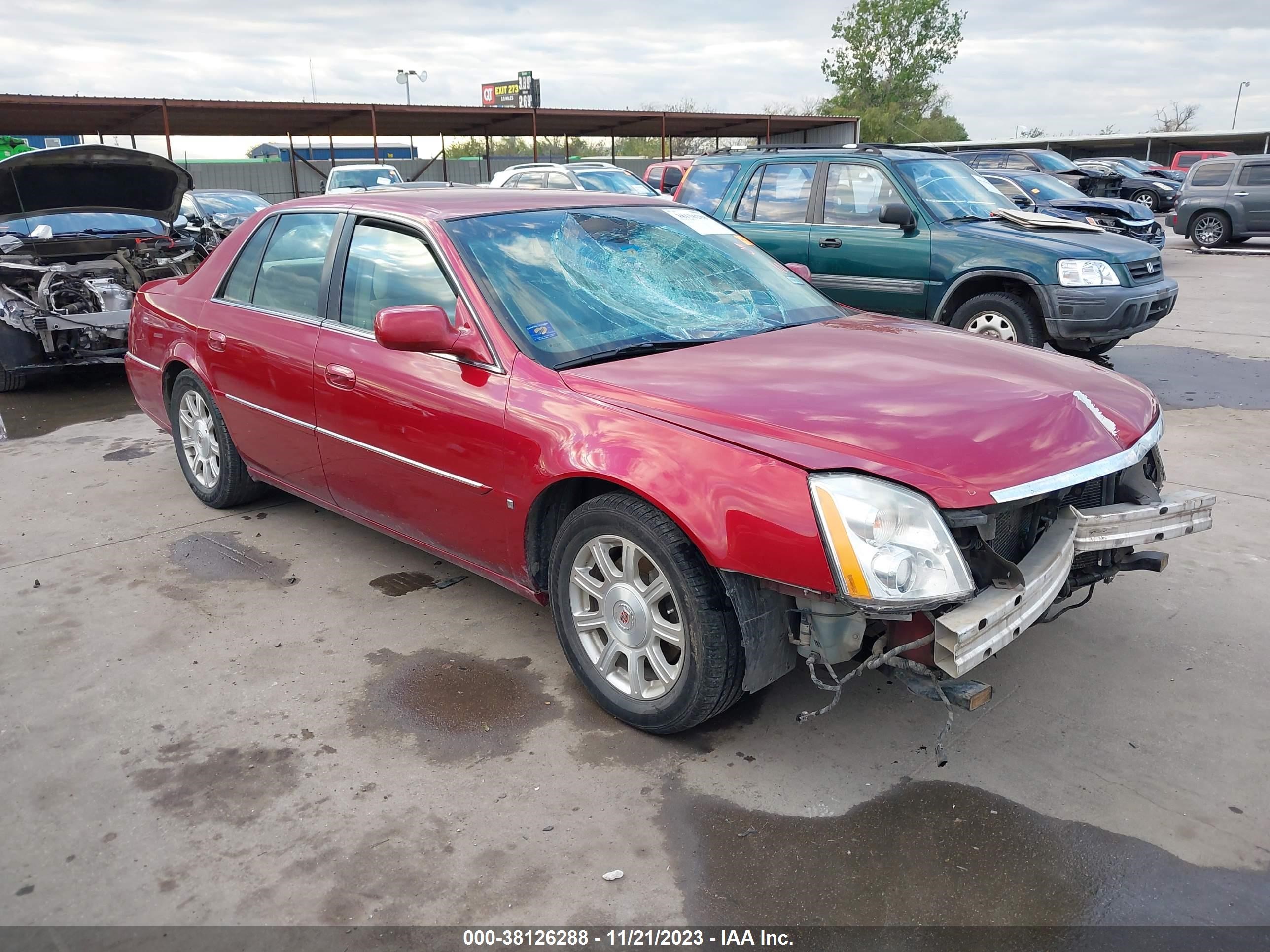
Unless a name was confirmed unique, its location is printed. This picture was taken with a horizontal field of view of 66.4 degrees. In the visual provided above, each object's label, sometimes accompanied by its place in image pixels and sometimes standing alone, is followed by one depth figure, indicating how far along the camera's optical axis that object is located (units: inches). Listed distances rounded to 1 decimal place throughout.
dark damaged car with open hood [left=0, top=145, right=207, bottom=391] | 313.4
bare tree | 2944.9
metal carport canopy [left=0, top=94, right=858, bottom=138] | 780.6
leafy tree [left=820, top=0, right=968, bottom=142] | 2891.2
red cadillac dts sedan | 101.7
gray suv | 727.1
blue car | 580.1
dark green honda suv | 288.7
